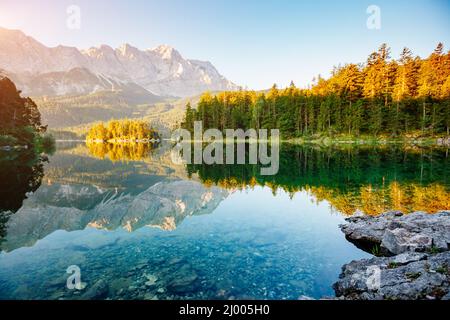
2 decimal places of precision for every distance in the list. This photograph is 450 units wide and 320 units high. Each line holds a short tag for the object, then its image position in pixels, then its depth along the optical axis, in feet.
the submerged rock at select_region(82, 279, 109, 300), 26.76
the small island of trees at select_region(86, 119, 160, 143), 536.83
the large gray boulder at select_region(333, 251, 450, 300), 23.07
